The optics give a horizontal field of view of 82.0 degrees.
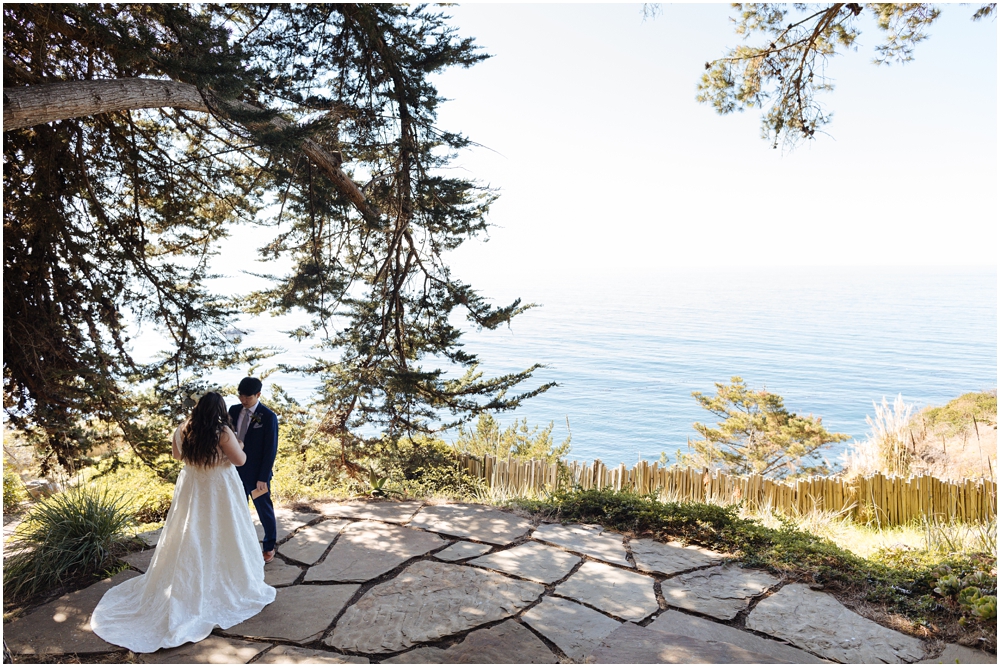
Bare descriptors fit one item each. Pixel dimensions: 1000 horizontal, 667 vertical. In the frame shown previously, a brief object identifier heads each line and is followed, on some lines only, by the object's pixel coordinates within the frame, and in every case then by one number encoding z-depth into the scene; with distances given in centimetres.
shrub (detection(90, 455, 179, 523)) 609
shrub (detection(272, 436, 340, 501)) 653
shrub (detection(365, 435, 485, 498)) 640
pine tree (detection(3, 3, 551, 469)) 514
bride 352
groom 427
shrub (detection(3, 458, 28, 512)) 733
